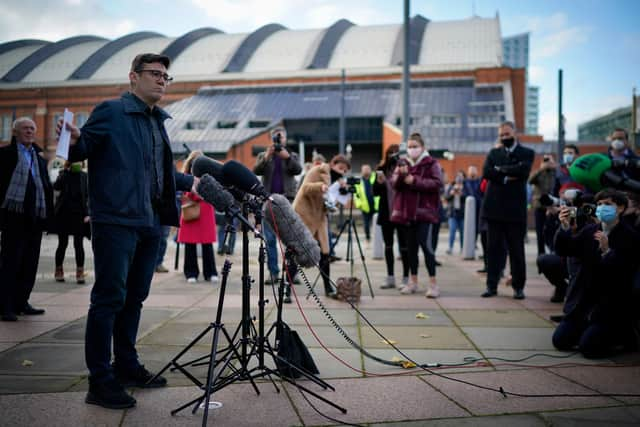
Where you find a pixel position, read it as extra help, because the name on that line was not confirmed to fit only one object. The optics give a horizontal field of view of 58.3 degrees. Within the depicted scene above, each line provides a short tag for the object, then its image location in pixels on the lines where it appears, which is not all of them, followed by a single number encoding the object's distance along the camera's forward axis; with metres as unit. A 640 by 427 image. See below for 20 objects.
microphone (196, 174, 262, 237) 3.48
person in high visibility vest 15.37
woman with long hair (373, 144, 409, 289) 8.26
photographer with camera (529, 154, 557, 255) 10.75
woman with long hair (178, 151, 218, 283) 8.83
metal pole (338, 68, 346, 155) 34.24
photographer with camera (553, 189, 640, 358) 4.74
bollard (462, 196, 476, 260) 12.60
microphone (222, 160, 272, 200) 3.54
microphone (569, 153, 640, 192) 5.46
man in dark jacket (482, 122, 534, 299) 7.48
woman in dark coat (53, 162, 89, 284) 8.38
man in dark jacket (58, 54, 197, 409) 3.49
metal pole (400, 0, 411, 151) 12.53
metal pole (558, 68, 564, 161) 23.19
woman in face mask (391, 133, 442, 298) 7.52
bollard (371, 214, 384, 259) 12.95
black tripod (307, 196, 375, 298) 8.11
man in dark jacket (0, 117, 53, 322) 5.88
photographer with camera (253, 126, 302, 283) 8.30
